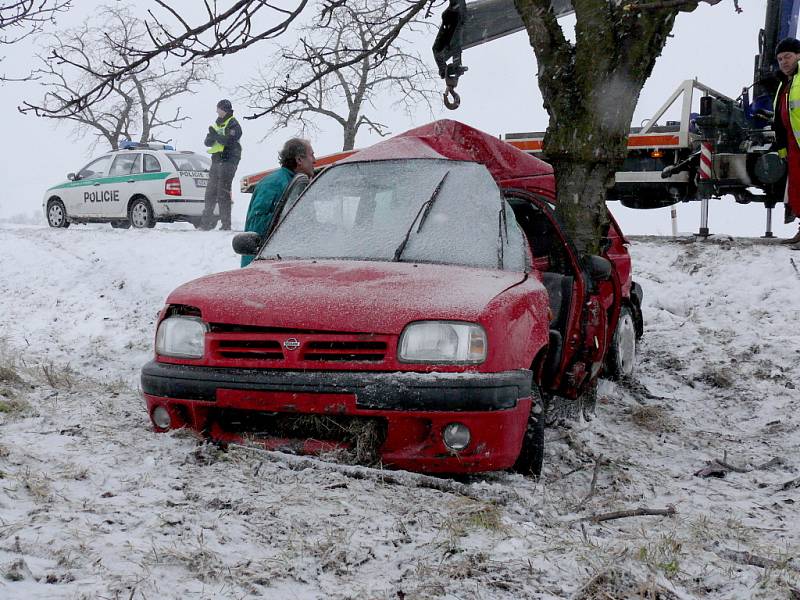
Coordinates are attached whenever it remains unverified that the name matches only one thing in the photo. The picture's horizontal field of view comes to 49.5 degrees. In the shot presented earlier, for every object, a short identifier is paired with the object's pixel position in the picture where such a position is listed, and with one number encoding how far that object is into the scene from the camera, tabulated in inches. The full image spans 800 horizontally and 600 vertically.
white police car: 681.0
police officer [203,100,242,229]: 600.4
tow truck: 501.7
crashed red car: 153.5
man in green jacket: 274.7
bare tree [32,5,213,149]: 1261.1
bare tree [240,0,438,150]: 1019.9
